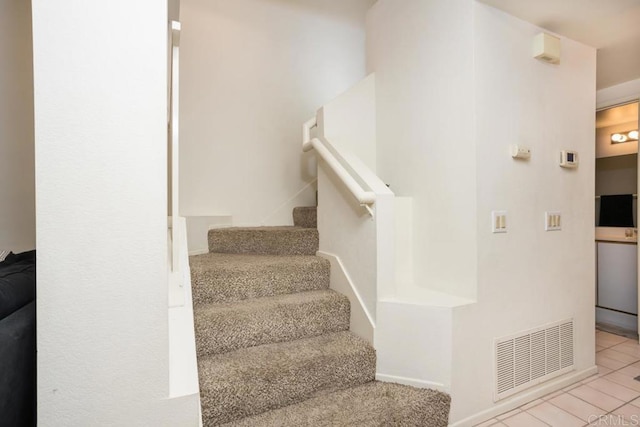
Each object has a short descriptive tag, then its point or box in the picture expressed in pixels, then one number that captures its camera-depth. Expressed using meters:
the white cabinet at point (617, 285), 3.18
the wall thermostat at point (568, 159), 2.11
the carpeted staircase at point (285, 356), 1.43
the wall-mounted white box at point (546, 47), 1.95
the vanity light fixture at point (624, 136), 3.52
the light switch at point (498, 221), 1.81
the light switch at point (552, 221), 2.05
